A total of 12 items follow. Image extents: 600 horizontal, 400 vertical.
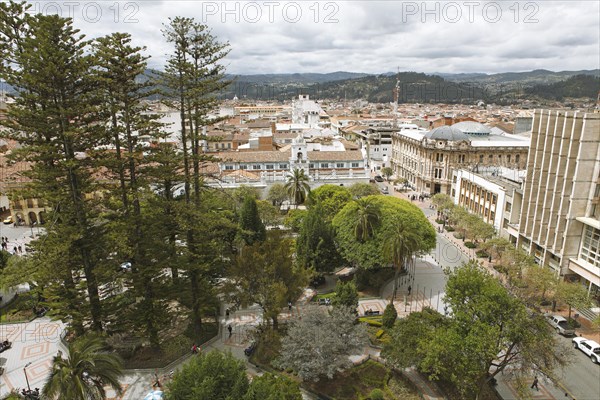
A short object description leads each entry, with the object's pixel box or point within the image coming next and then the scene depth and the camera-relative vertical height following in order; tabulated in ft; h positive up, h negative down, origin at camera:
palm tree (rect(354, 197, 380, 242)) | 112.37 -34.05
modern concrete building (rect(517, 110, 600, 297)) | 111.65 -28.08
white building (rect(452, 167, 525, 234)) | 148.77 -39.15
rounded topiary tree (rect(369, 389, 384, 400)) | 71.64 -52.01
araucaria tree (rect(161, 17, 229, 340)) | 79.56 +0.01
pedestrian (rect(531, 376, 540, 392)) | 77.68 -54.93
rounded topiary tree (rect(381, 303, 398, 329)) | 94.32 -50.49
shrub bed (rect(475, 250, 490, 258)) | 150.30 -57.60
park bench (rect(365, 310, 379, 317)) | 104.73 -54.94
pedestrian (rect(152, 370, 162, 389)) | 77.66 -54.36
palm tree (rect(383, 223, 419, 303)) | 98.78 -35.66
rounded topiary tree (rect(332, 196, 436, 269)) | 110.22 -37.17
